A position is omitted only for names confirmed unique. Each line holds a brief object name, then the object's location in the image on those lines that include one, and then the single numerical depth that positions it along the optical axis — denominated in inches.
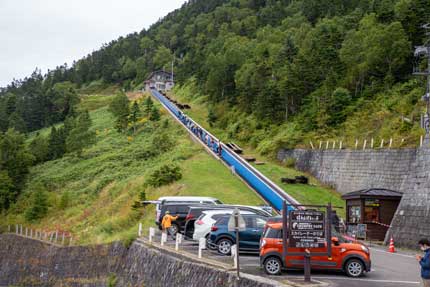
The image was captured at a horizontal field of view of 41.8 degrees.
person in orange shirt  973.8
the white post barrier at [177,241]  814.1
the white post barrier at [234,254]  632.9
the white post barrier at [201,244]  718.5
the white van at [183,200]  1088.2
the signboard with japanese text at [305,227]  570.3
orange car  610.2
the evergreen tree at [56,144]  2785.4
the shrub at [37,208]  1879.9
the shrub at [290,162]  1751.1
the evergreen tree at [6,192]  2178.9
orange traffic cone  925.8
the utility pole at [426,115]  1058.4
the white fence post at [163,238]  880.3
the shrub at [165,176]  1541.6
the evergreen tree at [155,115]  2984.7
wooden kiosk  1103.0
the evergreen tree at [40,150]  2778.1
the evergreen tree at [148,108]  3166.8
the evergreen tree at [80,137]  2632.9
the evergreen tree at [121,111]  2952.8
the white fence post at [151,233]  940.1
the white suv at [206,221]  831.0
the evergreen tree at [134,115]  2896.2
